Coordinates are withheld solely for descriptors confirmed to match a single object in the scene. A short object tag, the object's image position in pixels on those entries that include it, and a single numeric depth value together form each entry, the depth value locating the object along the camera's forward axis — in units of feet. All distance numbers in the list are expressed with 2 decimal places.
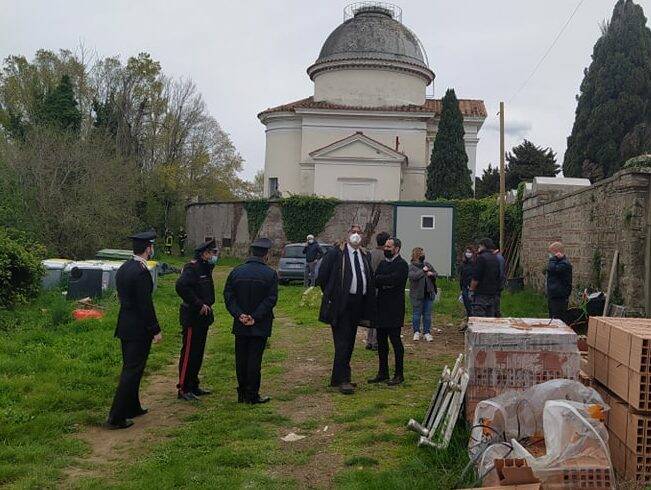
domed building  112.57
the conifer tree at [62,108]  111.14
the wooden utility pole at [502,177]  61.52
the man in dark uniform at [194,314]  25.11
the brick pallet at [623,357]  15.96
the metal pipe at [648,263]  33.68
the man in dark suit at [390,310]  27.53
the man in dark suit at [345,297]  26.91
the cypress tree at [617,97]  122.11
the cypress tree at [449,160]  111.34
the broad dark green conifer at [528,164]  150.61
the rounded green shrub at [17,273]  42.91
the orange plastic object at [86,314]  39.35
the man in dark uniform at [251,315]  24.63
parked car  71.15
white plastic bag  16.78
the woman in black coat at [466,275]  41.63
